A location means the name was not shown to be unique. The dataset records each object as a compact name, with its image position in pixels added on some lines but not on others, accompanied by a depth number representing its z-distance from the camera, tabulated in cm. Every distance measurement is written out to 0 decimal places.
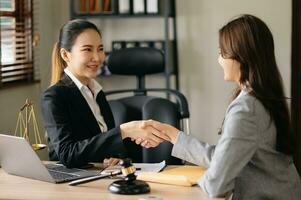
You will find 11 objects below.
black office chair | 319
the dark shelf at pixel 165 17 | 427
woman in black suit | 257
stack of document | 238
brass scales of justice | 383
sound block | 227
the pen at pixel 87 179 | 240
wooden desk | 226
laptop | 239
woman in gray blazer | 220
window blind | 386
